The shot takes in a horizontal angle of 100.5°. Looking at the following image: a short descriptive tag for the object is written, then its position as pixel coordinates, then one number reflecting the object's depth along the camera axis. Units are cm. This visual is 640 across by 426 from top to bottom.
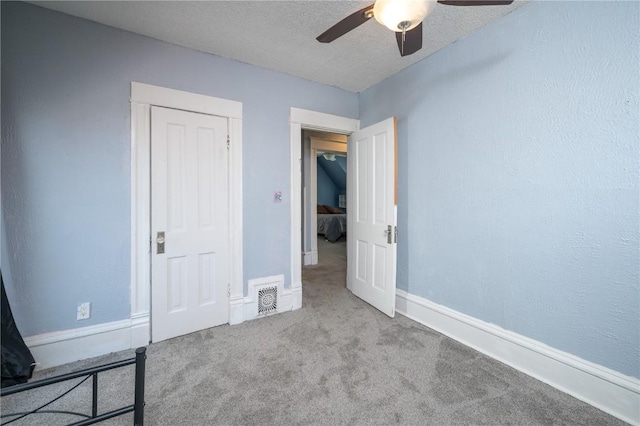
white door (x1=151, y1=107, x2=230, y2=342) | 224
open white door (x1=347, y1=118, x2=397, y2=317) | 265
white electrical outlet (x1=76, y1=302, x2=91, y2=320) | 201
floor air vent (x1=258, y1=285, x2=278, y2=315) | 272
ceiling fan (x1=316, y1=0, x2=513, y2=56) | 123
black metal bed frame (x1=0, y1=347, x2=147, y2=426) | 104
